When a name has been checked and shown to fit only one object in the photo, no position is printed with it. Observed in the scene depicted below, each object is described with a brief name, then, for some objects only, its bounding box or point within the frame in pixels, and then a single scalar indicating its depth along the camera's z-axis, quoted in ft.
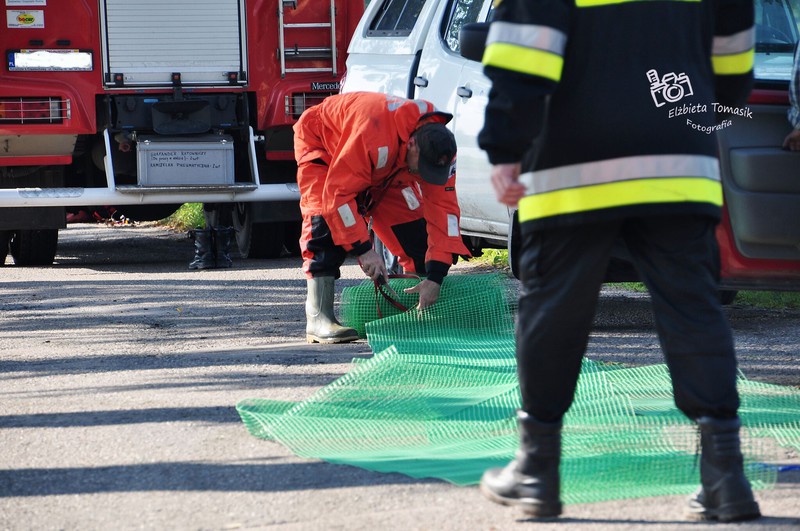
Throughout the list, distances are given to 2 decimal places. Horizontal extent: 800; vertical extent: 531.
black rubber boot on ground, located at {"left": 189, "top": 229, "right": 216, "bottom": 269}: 66.83
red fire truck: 64.25
